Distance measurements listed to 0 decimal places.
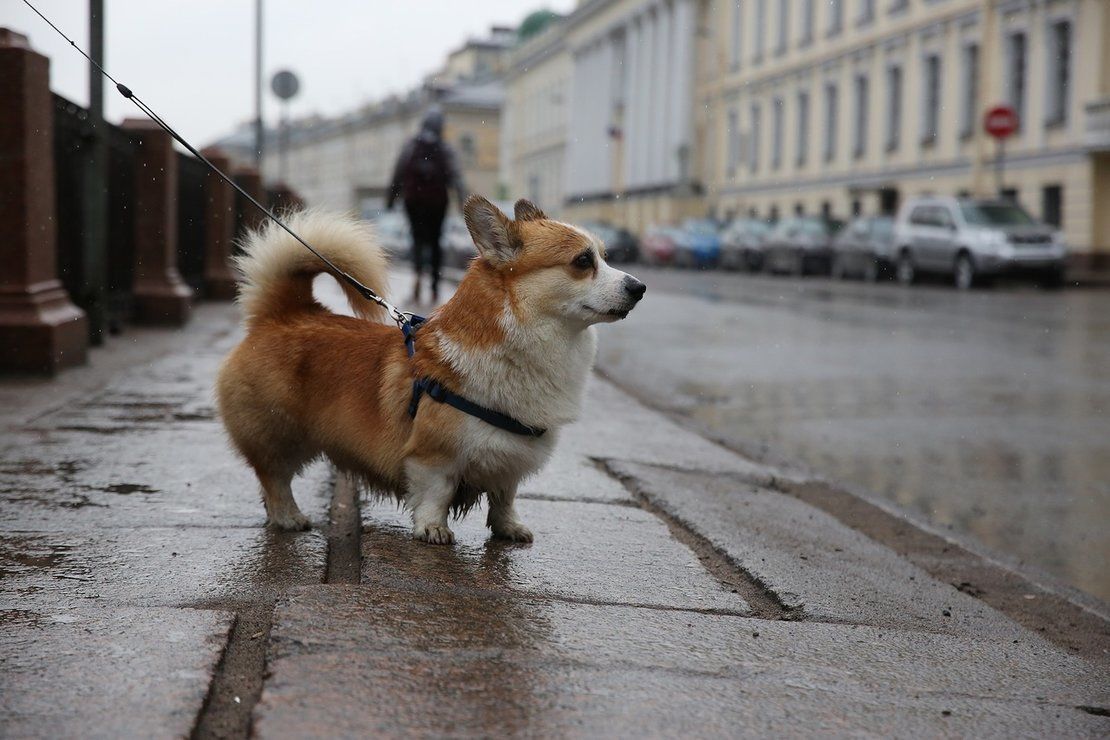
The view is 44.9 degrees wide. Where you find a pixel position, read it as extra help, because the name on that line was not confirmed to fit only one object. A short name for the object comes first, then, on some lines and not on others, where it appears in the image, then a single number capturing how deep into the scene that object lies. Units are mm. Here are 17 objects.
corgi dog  3701
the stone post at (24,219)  7191
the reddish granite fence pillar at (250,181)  18781
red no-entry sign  31000
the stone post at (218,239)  15930
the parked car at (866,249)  29625
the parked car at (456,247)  37769
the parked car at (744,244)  37062
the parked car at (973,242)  25766
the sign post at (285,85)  25641
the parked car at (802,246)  33438
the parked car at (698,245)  41259
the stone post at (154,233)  11578
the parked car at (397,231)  45406
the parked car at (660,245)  44094
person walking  15344
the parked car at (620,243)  44184
